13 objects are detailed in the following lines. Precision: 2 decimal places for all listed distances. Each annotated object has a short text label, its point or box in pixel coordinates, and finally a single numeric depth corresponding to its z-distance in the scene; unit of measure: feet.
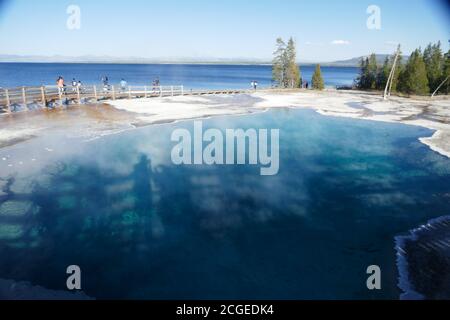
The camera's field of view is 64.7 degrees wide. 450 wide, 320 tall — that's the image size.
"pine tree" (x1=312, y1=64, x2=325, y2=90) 200.64
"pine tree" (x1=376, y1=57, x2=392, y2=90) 210.53
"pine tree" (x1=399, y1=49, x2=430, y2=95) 162.91
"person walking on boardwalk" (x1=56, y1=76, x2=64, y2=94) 97.08
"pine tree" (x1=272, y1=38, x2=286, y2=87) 228.22
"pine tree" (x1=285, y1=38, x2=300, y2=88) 222.28
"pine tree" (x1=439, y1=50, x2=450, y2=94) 172.54
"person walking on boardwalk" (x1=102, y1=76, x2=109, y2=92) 112.78
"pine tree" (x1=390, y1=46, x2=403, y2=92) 183.36
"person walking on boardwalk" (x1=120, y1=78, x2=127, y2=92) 120.53
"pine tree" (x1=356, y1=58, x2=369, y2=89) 230.68
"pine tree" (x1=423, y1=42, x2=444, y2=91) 180.45
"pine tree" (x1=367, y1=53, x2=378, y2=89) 224.74
